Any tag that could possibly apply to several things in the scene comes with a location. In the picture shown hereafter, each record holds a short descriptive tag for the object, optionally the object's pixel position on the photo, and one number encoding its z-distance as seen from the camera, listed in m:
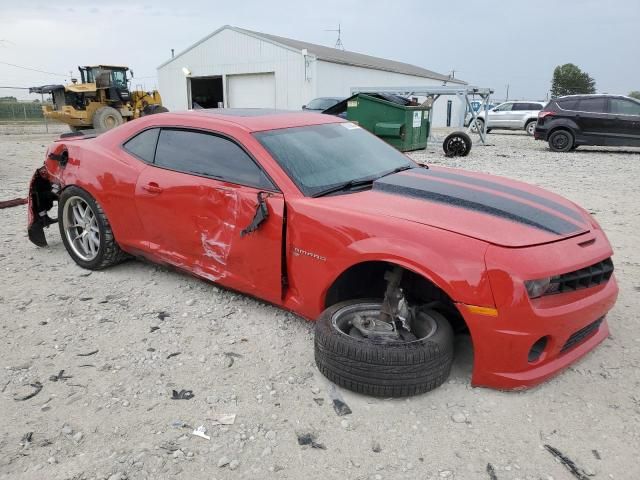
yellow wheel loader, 18.50
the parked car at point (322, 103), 16.50
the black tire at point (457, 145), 13.55
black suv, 13.85
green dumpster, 12.95
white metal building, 24.72
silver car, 24.00
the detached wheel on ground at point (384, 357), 2.48
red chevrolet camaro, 2.43
